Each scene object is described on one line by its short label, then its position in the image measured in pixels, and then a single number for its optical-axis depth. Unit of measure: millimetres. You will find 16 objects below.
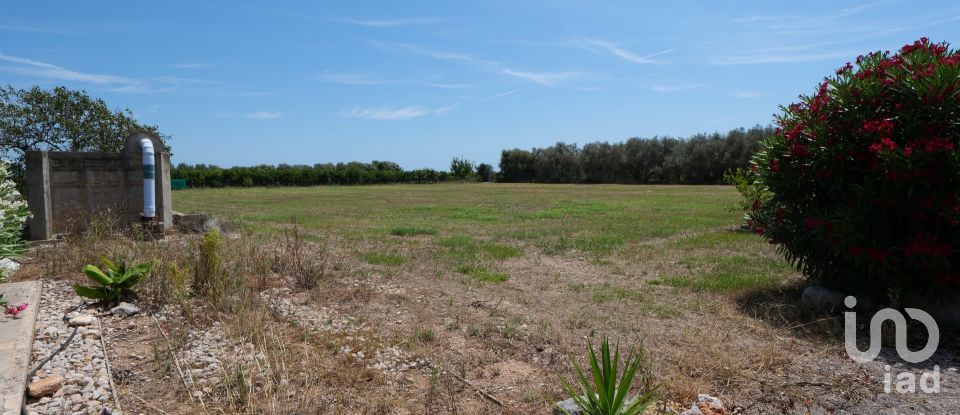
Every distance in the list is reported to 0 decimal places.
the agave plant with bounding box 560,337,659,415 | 2930
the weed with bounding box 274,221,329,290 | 6559
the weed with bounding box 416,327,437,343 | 4703
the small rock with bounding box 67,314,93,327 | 4629
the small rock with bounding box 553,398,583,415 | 3088
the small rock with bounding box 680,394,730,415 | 3274
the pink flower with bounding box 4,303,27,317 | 4449
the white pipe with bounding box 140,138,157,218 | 9866
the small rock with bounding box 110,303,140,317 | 5036
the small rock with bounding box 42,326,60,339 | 4349
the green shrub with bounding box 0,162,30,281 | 5267
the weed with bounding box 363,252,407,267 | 8305
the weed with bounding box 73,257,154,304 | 5172
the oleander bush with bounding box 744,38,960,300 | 4816
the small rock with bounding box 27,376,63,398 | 3303
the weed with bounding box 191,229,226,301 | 5586
